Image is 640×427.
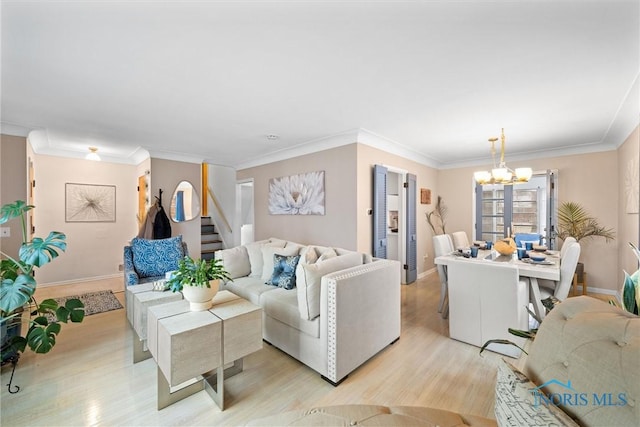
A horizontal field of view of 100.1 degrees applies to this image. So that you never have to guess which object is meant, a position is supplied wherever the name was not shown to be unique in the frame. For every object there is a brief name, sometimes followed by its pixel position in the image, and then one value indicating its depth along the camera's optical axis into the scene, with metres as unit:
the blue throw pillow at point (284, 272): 2.84
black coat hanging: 4.60
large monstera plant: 1.76
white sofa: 2.03
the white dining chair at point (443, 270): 3.32
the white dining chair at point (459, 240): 4.11
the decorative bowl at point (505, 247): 3.18
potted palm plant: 4.21
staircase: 6.40
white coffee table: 1.60
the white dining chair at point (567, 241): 3.22
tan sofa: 0.75
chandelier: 3.36
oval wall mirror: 5.06
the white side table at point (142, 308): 2.23
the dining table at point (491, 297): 2.40
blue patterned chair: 3.34
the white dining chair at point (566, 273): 2.37
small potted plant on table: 1.91
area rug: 3.53
